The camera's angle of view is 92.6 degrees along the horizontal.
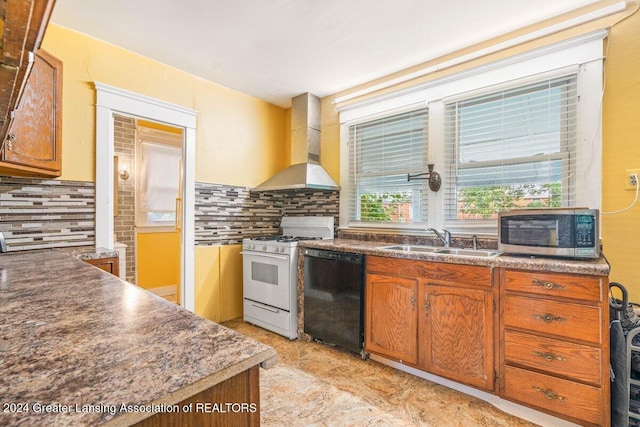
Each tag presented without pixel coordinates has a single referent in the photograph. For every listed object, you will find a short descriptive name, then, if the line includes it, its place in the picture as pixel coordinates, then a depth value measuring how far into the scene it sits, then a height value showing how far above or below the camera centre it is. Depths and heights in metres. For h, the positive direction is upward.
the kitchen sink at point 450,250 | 2.15 -0.28
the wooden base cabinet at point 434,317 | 1.85 -0.69
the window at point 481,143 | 2.02 +0.58
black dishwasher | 2.41 -0.70
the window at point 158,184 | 4.20 +0.43
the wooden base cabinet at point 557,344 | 1.51 -0.69
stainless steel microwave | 1.66 -0.11
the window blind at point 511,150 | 2.10 +0.49
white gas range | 2.82 -0.62
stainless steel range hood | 3.23 +0.73
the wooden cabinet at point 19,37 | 0.43 +0.29
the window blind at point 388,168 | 2.80 +0.45
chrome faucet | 2.45 -0.19
